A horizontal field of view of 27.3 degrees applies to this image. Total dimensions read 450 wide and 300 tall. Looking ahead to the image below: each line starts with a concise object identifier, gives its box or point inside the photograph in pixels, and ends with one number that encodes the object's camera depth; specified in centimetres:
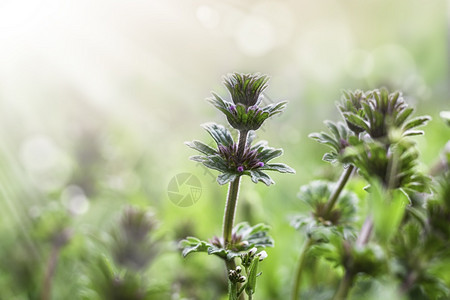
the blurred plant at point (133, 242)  31
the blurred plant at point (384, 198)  23
